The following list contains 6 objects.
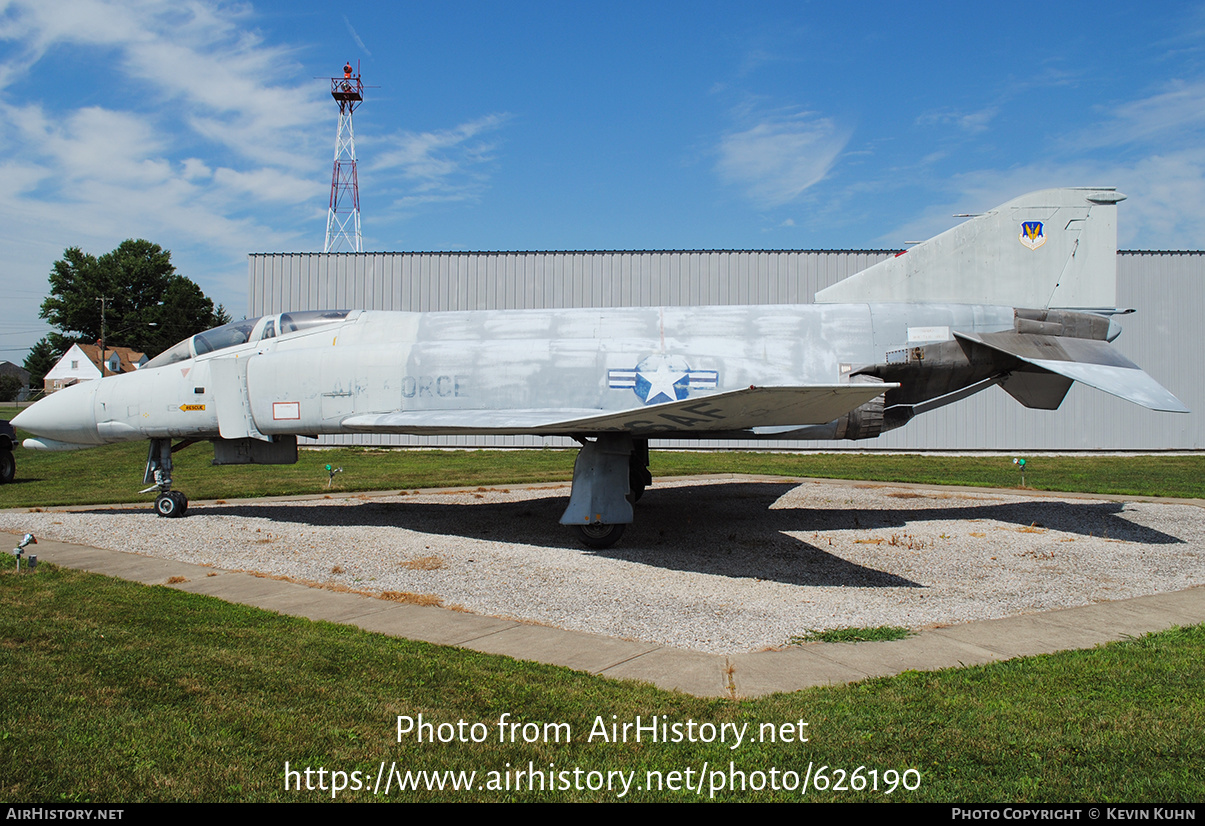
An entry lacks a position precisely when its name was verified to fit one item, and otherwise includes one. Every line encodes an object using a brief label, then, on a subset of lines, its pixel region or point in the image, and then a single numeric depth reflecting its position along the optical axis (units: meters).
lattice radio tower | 39.25
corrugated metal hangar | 24.89
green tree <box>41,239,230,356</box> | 73.81
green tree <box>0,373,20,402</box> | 83.75
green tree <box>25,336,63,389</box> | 72.50
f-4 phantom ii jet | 9.59
